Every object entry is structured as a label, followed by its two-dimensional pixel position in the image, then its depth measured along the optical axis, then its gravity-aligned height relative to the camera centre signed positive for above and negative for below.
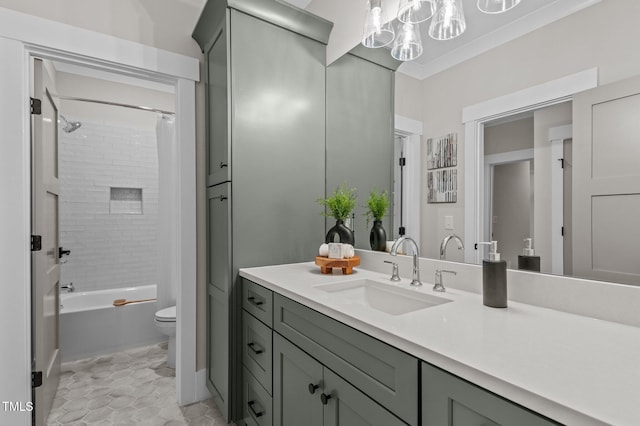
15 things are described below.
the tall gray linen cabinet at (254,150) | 1.73 +0.36
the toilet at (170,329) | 2.52 -0.91
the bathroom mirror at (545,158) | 0.89 +0.16
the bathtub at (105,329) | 2.63 -1.00
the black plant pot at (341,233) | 1.77 -0.12
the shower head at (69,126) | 3.32 +0.89
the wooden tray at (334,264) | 1.63 -0.26
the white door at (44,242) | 1.73 -0.18
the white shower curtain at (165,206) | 2.90 +0.06
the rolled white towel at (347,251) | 1.67 -0.20
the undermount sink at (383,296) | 1.23 -0.35
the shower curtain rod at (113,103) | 3.11 +1.09
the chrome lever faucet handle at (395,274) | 1.48 -0.28
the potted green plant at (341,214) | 1.78 -0.01
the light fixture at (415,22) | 1.30 +0.86
